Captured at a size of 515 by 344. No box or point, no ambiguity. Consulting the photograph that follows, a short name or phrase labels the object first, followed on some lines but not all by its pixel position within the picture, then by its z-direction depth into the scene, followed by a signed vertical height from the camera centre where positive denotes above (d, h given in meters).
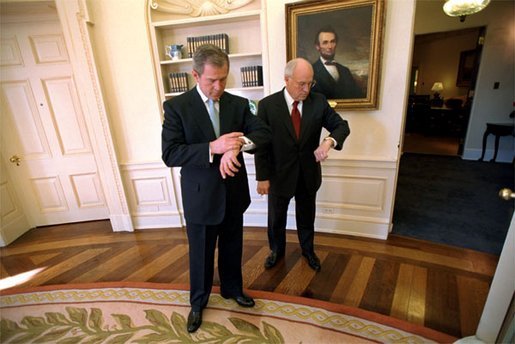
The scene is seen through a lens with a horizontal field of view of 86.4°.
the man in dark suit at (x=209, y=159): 1.35 -0.33
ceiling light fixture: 3.05 +0.74
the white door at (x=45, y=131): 2.97 -0.35
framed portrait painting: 2.23 +0.30
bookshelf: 2.62 +0.52
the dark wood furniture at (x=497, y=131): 4.45 -0.94
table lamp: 8.04 -0.54
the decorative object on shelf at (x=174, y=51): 2.75 +0.39
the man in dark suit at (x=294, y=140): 1.93 -0.38
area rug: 1.66 -1.45
